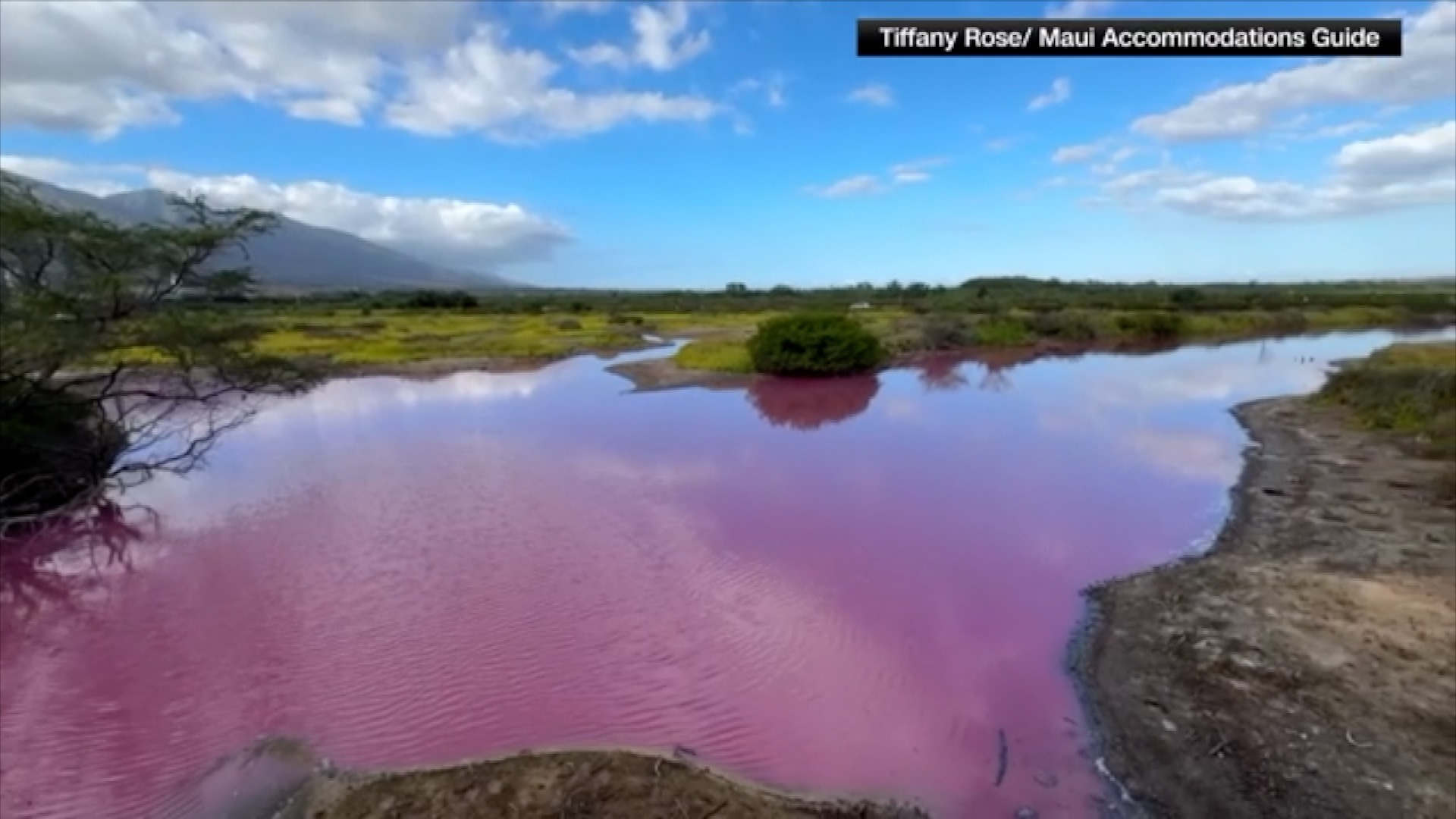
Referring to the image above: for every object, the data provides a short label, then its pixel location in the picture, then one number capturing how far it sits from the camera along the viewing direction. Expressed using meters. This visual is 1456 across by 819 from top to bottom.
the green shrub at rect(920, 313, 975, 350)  42.59
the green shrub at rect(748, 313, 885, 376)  32.12
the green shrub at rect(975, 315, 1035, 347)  45.06
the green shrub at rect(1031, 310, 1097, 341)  47.56
